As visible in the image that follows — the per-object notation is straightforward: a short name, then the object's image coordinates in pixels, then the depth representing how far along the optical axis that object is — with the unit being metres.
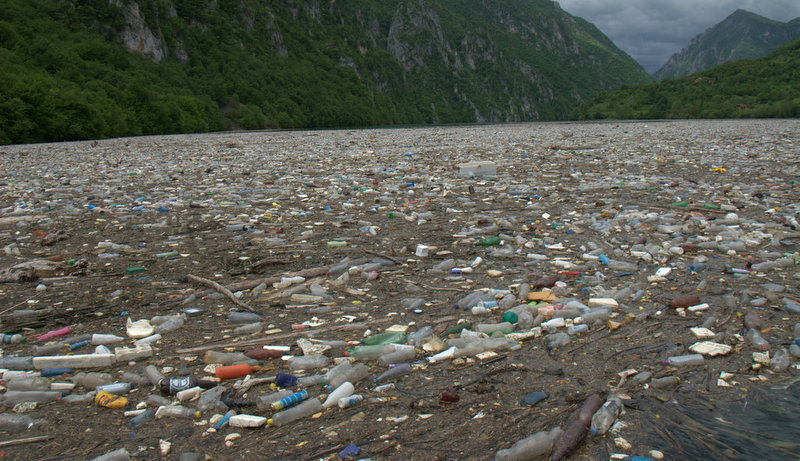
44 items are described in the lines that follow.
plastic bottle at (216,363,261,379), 2.84
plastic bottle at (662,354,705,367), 2.78
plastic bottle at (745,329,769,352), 2.92
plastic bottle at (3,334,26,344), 3.36
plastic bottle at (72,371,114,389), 2.77
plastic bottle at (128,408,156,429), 2.40
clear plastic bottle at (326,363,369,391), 2.70
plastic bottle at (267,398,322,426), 2.40
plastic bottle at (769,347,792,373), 2.70
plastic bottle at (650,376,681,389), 2.58
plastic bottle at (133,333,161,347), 3.24
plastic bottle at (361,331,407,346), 3.21
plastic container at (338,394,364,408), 2.50
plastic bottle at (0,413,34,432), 2.36
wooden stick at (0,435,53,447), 2.23
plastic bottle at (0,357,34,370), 2.98
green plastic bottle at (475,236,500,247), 5.52
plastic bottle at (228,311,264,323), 3.68
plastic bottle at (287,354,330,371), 2.92
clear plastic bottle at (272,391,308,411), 2.51
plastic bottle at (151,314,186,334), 3.50
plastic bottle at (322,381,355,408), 2.54
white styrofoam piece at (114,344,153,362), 3.05
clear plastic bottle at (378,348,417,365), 2.95
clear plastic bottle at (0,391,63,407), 2.59
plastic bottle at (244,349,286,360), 3.06
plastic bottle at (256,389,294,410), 2.54
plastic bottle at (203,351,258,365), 3.01
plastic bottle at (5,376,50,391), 2.70
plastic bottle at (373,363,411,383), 2.78
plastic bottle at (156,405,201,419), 2.46
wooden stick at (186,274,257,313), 3.96
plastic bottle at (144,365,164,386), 2.79
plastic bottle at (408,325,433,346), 3.20
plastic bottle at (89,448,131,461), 2.08
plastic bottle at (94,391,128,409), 2.55
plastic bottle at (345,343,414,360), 3.02
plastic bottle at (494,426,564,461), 2.04
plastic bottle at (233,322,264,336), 3.47
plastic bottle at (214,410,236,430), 2.38
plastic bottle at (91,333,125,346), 3.32
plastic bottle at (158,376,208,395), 2.68
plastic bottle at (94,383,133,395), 2.68
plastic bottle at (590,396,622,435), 2.21
